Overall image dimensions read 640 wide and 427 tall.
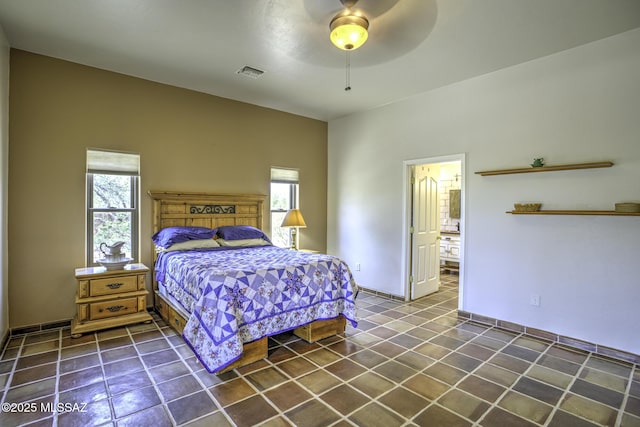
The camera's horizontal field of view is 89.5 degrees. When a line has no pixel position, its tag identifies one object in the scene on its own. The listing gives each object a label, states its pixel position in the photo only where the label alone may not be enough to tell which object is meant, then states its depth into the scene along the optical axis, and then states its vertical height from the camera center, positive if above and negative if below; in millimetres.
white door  4871 -373
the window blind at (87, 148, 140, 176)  3824 +550
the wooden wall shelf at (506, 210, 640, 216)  2838 -29
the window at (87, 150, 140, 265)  3861 +76
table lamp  4922 -181
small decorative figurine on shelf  3373 +489
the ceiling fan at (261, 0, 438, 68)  2523 +1599
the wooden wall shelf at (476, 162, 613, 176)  3018 +423
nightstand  3371 -993
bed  2590 -713
